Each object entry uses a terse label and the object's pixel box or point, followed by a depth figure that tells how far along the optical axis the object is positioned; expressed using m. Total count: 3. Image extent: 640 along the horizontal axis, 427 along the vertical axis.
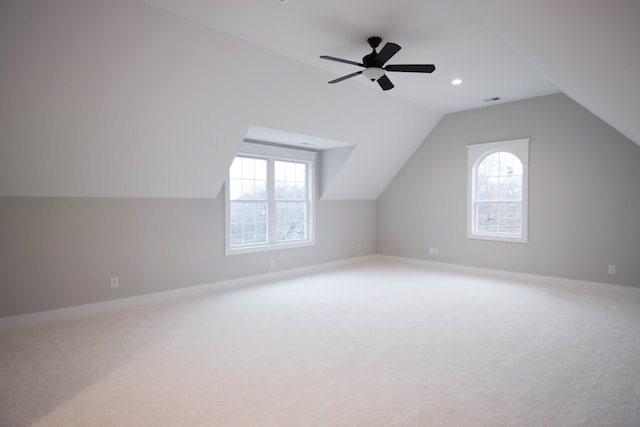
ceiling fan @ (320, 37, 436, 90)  3.21
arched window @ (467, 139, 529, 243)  5.82
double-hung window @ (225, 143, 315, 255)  5.58
